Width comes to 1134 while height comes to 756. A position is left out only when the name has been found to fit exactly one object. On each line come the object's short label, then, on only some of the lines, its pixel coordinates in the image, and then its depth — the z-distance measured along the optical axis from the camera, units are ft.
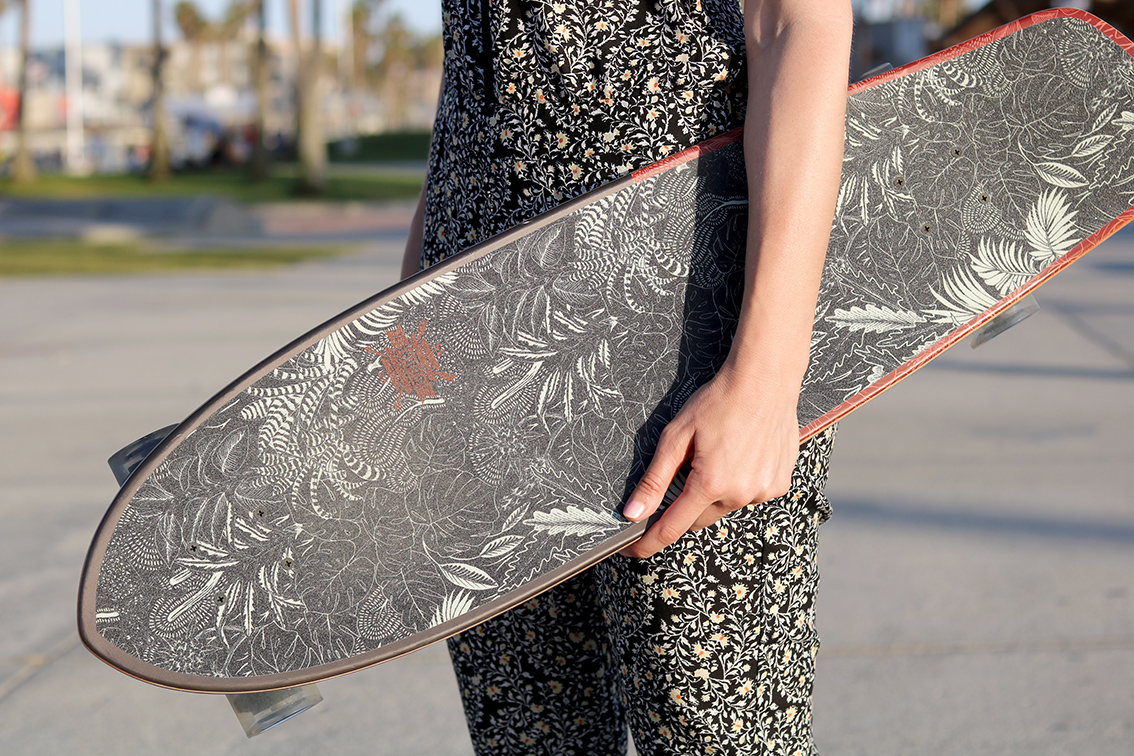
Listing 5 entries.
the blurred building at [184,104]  179.01
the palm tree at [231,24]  203.21
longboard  3.98
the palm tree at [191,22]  207.00
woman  3.59
